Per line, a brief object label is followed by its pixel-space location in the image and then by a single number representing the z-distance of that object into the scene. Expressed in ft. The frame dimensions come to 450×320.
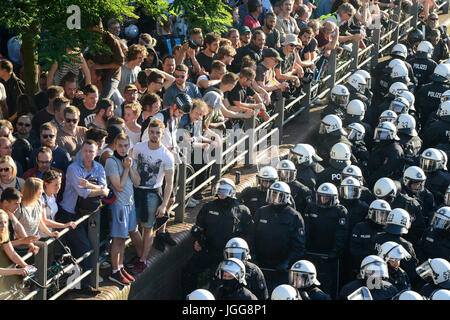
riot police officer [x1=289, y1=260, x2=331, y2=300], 38.96
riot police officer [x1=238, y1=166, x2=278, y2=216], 46.50
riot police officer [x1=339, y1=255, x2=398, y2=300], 40.42
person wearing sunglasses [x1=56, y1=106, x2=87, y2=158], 38.32
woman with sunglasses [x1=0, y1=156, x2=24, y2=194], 34.45
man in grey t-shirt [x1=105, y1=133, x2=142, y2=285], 38.55
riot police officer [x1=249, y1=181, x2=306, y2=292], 43.96
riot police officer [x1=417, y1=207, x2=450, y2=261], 45.83
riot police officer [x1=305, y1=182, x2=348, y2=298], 45.75
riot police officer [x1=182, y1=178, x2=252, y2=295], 43.29
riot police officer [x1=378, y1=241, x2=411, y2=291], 41.91
